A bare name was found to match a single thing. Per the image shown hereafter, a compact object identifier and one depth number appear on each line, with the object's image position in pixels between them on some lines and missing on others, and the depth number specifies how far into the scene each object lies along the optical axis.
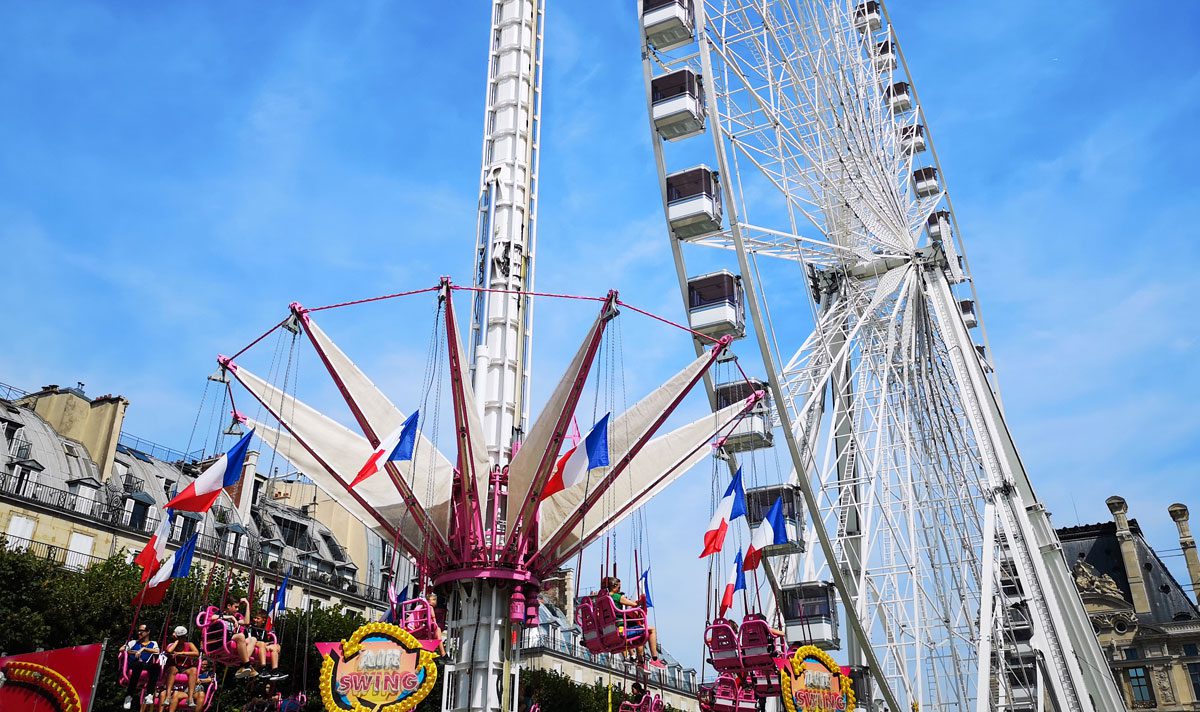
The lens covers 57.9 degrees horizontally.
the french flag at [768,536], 25.32
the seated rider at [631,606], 22.58
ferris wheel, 26.30
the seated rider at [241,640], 19.84
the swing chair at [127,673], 18.98
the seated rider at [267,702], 21.17
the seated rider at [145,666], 18.97
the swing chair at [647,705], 23.31
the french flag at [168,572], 22.12
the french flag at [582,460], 22.44
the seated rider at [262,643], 20.24
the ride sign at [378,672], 19.38
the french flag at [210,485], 21.24
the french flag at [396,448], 20.95
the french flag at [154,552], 21.91
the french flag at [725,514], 24.28
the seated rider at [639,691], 23.62
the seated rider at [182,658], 19.05
